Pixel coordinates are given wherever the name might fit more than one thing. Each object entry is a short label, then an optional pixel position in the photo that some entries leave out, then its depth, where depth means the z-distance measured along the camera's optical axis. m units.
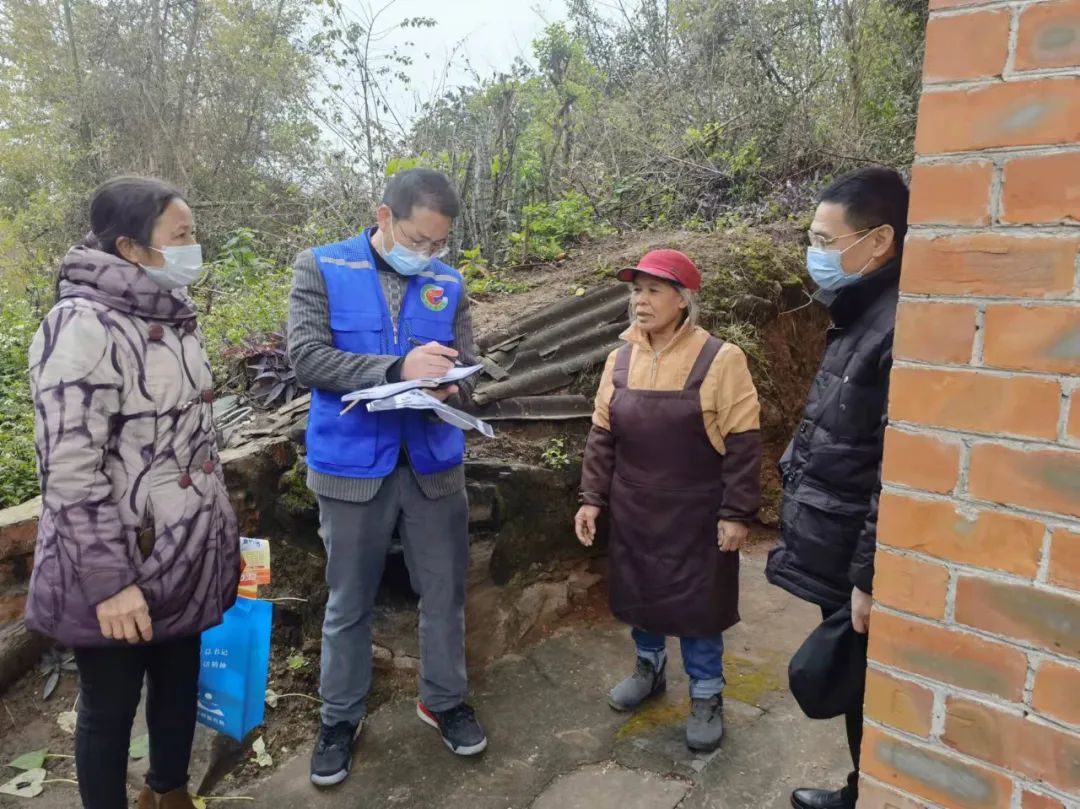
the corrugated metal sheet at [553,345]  4.10
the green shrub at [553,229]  6.95
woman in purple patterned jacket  1.92
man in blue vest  2.53
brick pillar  1.00
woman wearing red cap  2.70
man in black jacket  2.07
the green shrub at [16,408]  3.73
